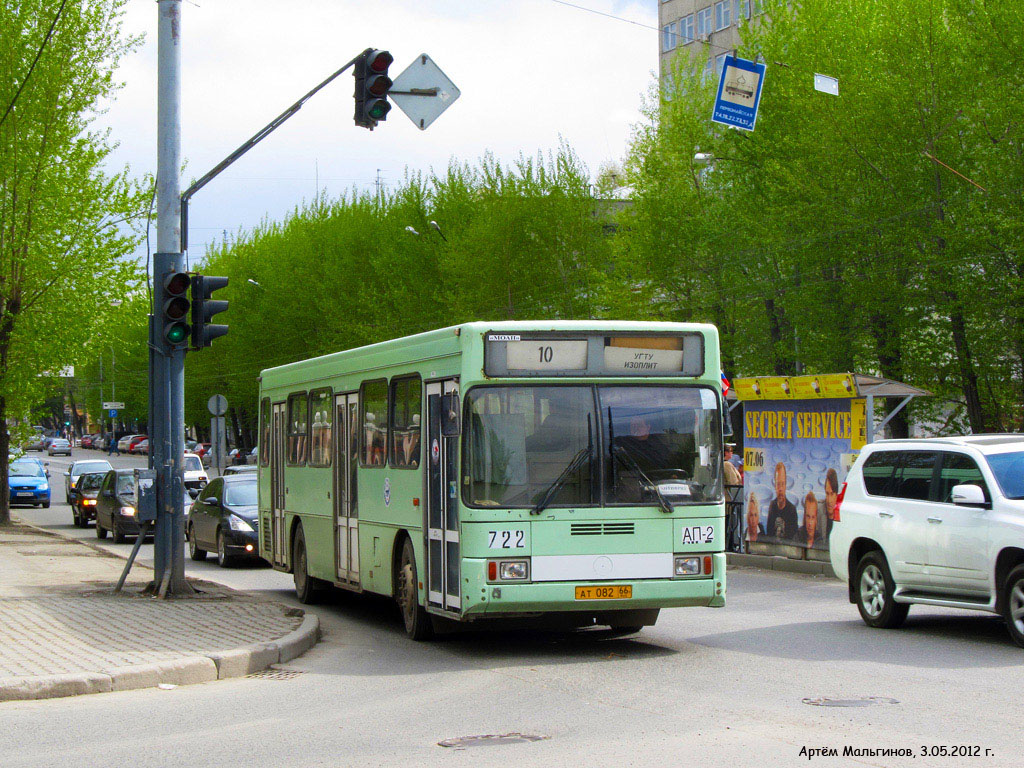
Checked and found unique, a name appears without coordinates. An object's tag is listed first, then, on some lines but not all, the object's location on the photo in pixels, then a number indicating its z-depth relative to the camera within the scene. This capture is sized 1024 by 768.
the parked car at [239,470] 30.45
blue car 46.22
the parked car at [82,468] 46.72
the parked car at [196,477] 47.97
